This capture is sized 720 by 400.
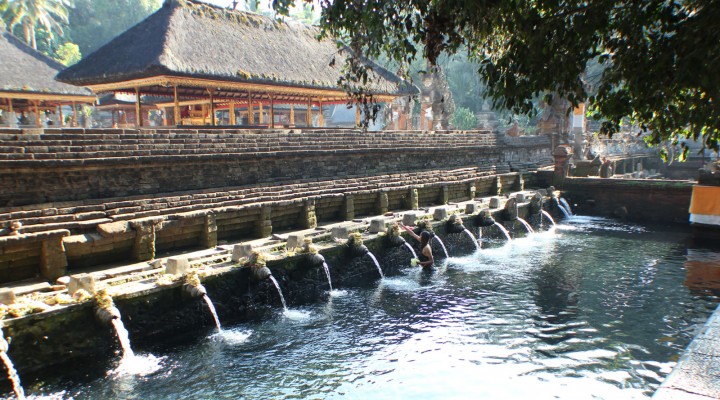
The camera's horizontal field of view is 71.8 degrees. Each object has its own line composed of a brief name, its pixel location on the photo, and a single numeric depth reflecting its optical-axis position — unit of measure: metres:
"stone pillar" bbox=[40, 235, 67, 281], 9.35
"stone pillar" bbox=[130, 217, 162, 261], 10.75
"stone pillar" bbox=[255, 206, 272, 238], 13.34
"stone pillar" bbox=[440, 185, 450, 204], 19.53
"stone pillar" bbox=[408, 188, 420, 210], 18.00
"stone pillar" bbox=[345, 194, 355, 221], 15.84
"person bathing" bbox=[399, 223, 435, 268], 13.76
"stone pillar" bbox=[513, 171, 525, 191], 23.50
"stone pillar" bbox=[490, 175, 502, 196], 22.36
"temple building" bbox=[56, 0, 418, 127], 15.60
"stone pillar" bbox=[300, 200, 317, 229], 14.54
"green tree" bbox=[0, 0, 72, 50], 40.03
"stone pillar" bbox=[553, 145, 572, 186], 22.80
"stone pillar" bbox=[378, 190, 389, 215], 16.97
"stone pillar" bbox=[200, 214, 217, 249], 12.12
